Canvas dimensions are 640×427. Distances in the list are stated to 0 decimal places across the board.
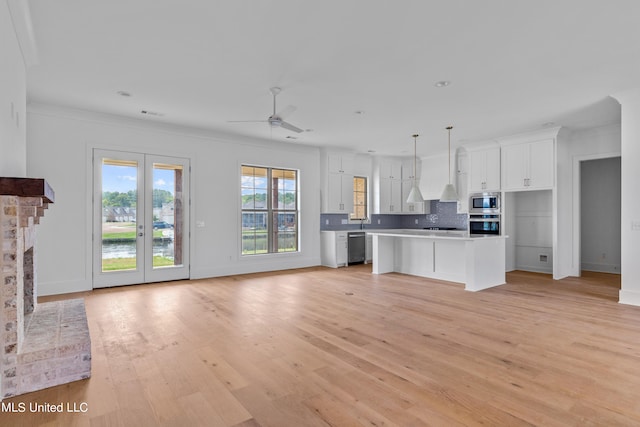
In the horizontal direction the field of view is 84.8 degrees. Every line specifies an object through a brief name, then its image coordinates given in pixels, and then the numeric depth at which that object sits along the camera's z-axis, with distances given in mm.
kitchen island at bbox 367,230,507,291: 5531
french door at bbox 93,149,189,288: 5629
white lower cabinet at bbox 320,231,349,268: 8055
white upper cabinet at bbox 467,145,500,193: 7285
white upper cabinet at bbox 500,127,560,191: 6434
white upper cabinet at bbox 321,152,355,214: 8336
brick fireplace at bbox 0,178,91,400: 2242
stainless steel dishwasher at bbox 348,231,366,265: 8367
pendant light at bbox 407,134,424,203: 6328
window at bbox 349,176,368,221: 9086
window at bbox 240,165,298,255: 7238
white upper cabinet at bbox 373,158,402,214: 9336
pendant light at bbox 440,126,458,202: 6078
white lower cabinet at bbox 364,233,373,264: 8734
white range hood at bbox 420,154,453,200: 8758
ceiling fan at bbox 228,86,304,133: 4373
